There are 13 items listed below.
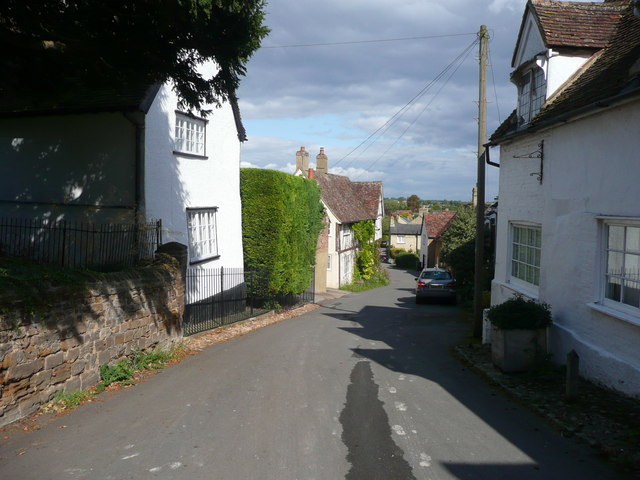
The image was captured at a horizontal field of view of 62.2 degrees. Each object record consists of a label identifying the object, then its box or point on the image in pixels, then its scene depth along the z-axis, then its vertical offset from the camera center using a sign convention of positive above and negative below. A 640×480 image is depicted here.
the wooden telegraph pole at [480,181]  13.66 +0.87
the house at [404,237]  87.62 -3.71
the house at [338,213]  34.33 +0.09
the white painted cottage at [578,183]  7.46 +0.56
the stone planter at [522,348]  9.30 -2.33
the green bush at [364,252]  41.09 -2.98
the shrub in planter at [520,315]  9.25 -1.75
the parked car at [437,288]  25.38 -3.49
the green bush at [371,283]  36.56 -5.14
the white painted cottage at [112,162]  13.83 +1.42
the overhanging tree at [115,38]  8.41 +2.93
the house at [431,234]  54.28 -2.04
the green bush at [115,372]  8.62 -2.67
